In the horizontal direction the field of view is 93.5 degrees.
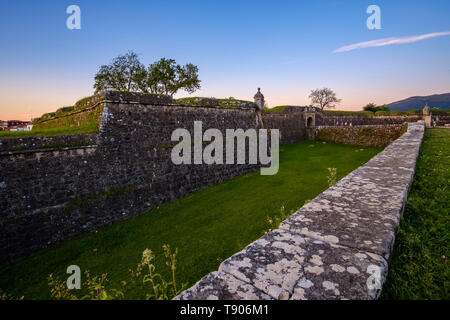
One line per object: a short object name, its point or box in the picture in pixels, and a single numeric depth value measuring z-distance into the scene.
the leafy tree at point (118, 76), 30.02
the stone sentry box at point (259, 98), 18.75
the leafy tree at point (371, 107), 49.16
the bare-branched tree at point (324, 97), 64.25
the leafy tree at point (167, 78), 31.19
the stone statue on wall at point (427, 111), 23.73
